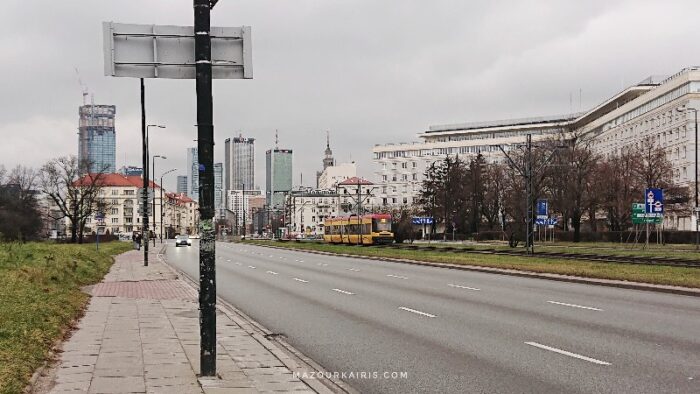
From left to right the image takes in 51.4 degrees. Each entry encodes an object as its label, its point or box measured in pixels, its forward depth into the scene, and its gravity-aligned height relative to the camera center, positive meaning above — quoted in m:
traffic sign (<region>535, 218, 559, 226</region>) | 48.56 -0.24
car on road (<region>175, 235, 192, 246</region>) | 87.56 -2.23
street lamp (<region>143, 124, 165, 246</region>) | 37.45 +0.56
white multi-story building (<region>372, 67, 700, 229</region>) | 87.62 +14.65
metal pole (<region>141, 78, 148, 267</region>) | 37.22 +2.85
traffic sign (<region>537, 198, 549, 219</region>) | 44.59 +0.59
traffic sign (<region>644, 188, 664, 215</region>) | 37.31 +0.77
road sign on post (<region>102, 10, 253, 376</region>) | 8.27 +1.89
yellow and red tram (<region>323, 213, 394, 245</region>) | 67.81 -0.93
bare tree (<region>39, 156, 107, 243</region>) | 82.44 +4.24
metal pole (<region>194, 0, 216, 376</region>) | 8.20 +0.56
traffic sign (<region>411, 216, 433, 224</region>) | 96.69 -0.08
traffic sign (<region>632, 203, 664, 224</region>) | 37.56 +0.02
